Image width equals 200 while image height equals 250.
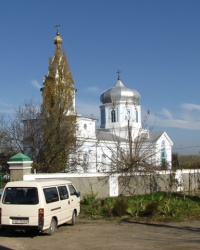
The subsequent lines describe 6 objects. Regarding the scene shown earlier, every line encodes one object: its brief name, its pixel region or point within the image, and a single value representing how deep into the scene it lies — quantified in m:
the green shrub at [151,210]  15.48
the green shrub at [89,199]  18.41
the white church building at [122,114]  58.09
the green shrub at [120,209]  15.83
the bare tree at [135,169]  23.38
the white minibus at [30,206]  11.37
